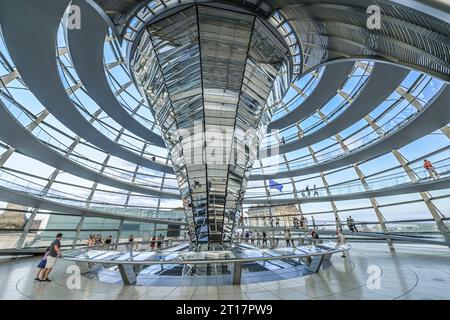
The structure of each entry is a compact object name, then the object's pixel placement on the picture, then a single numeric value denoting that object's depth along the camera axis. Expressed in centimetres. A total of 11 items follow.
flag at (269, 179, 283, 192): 2620
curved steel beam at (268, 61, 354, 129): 1255
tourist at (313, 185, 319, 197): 2209
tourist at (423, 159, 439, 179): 1342
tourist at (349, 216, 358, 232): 1746
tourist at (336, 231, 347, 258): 1107
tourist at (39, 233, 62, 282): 683
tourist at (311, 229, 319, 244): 1009
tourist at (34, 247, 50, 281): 688
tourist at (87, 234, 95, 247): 1578
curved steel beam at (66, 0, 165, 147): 918
